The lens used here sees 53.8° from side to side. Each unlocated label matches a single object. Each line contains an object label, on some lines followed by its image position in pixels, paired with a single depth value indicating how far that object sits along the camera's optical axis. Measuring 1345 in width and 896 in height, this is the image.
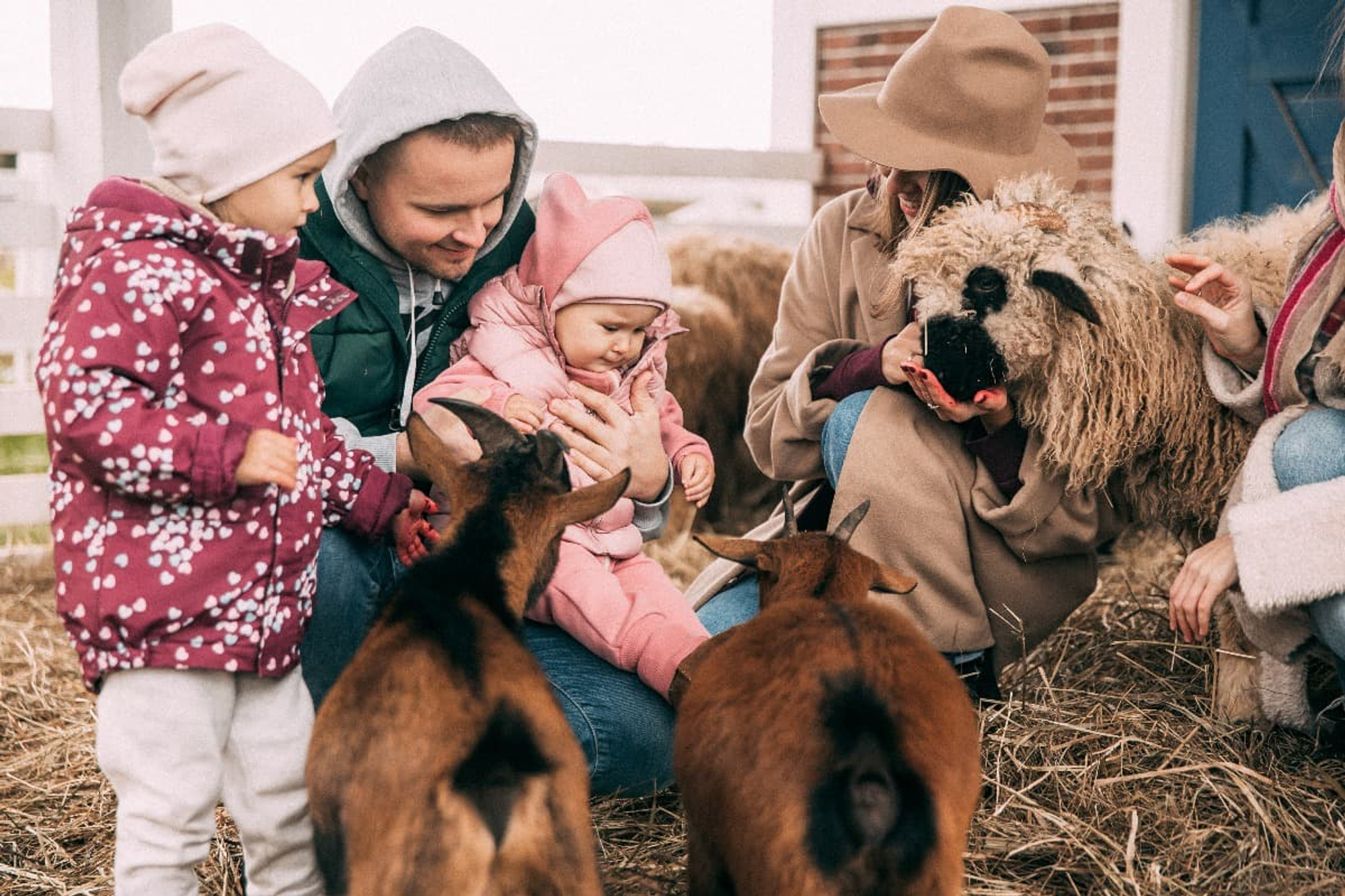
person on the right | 2.94
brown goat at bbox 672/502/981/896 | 1.99
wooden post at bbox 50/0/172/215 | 5.61
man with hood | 2.97
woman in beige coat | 3.48
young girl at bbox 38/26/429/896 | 2.23
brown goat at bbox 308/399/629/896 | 1.88
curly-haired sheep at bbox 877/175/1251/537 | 3.32
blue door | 7.40
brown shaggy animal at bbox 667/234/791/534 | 5.94
